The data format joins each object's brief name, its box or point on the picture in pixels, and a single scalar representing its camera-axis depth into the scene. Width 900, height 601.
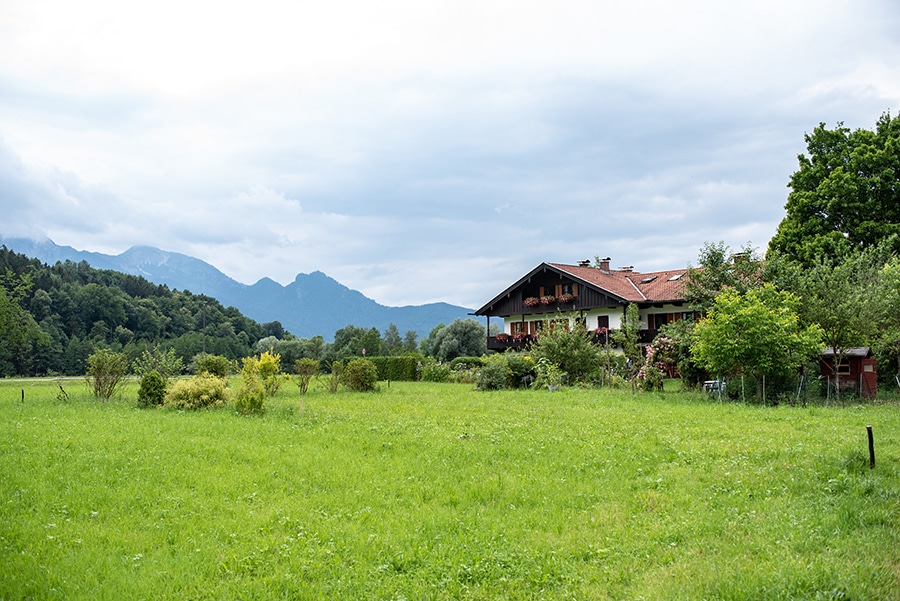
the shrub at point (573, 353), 28.09
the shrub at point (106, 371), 20.58
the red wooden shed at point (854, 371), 20.53
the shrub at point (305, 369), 24.50
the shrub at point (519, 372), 28.98
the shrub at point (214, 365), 25.48
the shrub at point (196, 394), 18.88
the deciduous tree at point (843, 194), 28.88
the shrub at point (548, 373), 26.70
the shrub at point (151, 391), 19.44
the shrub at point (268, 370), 23.95
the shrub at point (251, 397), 17.14
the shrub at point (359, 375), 27.62
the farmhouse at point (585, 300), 39.03
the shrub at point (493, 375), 28.38
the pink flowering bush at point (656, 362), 24.27
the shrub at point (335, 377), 27.09
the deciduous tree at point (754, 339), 18.84
